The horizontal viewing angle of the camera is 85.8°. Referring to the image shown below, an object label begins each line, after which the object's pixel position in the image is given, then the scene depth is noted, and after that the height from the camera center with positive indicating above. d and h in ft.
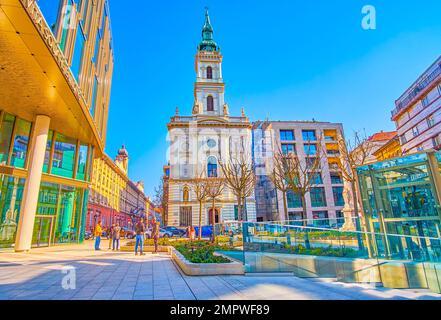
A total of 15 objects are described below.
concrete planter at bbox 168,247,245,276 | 23.53 -4.64
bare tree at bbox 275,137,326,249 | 53.48 +10.98
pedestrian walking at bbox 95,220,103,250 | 50.01 -2.24
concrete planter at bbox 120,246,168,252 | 48.11 -5.07
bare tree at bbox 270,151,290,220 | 61.69 +10.51
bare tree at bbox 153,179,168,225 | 136.89 +14.36
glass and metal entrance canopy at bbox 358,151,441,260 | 25.27 +1.53
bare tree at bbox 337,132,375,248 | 52.59 +15.90
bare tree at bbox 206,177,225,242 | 83.35 +15.12
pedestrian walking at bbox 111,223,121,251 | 49.57 -1.92
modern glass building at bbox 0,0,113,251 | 31.37 +22.27
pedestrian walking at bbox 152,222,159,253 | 44.38 -1.75
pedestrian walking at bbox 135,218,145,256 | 41.29 -1.87
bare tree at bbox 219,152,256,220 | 62.64 +9.57
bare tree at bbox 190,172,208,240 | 79.55 +18.13
